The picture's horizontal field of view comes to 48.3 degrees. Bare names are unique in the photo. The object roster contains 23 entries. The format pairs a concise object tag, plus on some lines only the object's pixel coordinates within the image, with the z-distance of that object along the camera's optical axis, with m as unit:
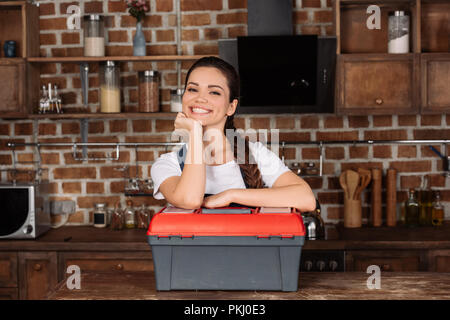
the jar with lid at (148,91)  2.89
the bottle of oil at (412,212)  2.92
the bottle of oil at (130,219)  3.00
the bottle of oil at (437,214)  2.91
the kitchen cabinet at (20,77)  2.87
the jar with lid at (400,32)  2.78
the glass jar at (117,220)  2.94
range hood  2.71
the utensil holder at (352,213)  2.90
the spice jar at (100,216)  3.02
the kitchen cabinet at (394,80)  2.75
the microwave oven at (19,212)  2.70
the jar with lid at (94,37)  2.88
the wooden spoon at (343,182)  2.93
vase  2.91
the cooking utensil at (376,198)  2.94
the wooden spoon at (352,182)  2.91
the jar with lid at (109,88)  2.90
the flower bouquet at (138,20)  2.91
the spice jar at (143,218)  2.98
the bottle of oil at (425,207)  2.94
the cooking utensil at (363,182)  2.92
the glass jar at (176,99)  2.85
